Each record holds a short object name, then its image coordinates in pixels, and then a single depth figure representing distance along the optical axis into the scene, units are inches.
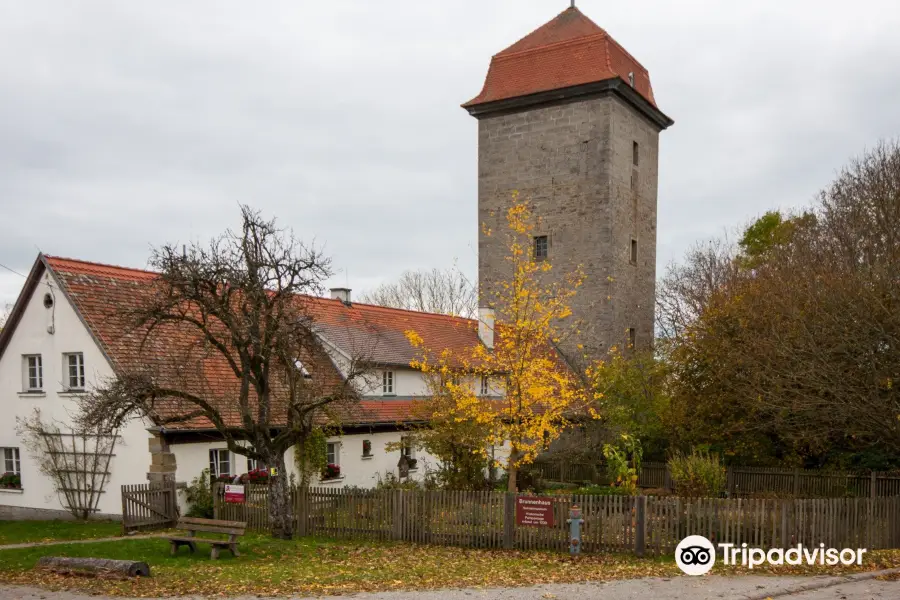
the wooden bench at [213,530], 626.2
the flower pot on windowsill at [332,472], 943.0
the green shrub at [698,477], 894.4
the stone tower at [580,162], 1375.5
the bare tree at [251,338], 652.7
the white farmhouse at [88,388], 815.1
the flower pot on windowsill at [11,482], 898.7
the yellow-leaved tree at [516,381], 778.8
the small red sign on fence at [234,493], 768.3
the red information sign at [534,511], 663.1
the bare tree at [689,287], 1734.7
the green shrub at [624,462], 1043.2
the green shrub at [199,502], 802.8
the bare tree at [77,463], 834.8
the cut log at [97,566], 528.7
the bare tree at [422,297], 2284.6
